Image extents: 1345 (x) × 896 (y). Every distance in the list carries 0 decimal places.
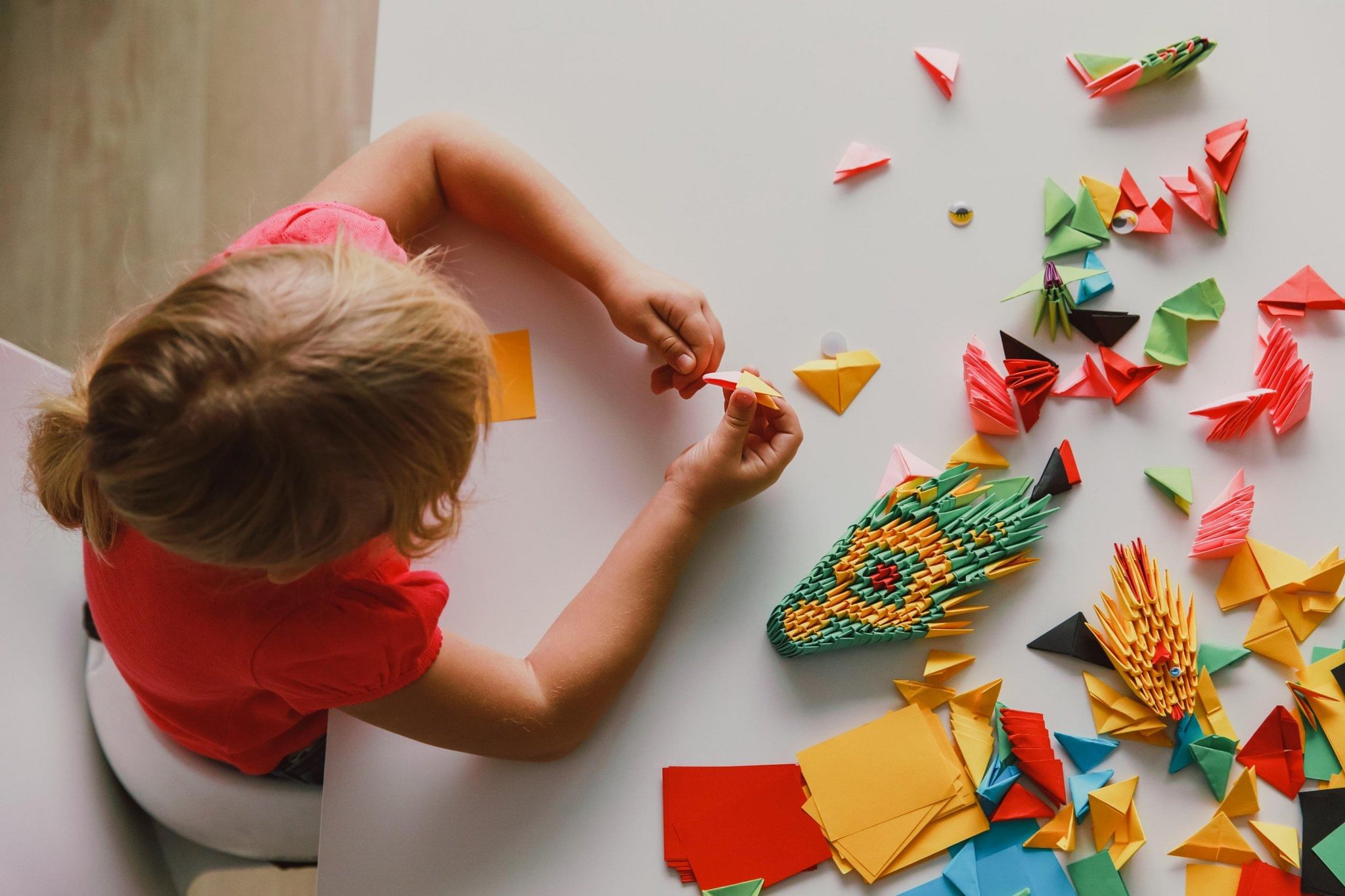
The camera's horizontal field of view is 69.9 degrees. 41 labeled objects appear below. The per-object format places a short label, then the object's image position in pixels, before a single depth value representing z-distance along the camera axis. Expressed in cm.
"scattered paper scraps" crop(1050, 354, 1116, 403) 73
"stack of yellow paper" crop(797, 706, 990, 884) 67
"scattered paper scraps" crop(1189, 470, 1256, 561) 71
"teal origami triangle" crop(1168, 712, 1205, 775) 68
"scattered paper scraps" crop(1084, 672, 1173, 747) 68
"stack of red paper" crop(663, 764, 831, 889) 66
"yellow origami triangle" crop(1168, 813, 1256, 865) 67
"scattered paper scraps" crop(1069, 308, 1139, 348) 73
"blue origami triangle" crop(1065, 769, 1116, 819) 67
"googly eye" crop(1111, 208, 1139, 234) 75
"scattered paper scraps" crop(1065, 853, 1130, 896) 66
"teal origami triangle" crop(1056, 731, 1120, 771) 68
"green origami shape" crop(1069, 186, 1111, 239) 74
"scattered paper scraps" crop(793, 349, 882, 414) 72
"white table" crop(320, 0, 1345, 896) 68
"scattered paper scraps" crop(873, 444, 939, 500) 71
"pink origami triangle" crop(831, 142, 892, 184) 75
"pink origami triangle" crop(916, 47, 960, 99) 76
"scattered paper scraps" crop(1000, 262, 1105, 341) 73
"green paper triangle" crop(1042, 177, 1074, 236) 74
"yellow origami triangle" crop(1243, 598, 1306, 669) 70
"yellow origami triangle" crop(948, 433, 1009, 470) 72
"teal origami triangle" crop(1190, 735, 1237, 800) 67
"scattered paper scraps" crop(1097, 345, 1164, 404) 73
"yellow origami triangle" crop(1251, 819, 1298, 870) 67
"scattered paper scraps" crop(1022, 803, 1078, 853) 67
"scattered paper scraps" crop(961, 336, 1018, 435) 72
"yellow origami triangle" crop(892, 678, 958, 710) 69
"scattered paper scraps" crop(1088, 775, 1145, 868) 67
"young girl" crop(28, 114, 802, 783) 48
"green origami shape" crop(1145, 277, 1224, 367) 73
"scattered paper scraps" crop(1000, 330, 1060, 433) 72
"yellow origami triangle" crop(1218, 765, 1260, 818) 67
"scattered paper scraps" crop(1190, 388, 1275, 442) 72
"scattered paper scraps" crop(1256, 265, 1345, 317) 73
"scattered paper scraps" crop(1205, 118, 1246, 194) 75
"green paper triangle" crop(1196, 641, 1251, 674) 70
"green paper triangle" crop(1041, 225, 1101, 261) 74
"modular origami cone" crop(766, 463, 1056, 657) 69
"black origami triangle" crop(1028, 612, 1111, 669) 69
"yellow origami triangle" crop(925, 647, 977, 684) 69
